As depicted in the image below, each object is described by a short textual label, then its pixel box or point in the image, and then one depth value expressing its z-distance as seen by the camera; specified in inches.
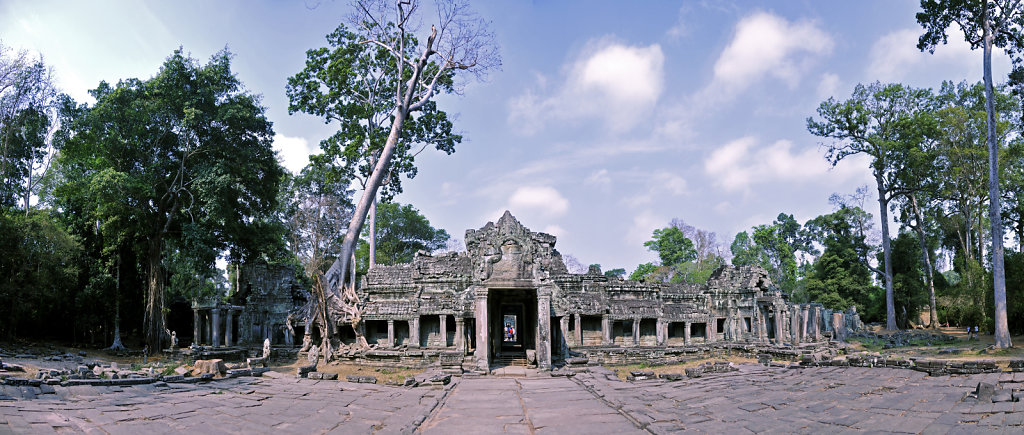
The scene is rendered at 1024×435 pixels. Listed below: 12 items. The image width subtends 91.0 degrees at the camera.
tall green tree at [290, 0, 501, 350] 826.8
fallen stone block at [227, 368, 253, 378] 517.0
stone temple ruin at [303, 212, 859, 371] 599.2
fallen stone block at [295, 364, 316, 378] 540.3
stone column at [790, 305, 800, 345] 991.0
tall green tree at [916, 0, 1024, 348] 823.7
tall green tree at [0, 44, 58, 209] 878.4
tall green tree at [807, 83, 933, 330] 1300.4
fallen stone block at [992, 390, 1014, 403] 316.9
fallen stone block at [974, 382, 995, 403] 328.2
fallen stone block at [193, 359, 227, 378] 503.5
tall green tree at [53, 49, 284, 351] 854.5
